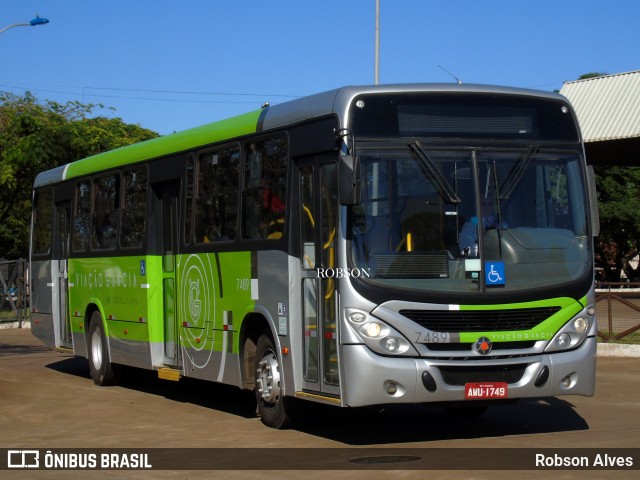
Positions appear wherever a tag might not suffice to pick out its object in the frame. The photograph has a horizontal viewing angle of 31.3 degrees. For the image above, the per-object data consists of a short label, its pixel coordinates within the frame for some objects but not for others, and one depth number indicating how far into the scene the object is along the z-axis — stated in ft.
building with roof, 106.52
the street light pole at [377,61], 94.63
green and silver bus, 34.12
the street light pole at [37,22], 82.48
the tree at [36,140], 118.21
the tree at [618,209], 183.11
